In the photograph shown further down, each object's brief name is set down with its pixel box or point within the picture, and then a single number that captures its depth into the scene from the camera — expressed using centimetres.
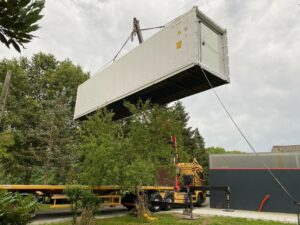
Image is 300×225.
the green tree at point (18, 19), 249
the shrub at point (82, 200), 797
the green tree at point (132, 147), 1011
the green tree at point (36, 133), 2134
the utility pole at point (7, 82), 591
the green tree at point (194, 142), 3297
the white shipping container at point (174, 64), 834
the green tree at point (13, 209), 378
